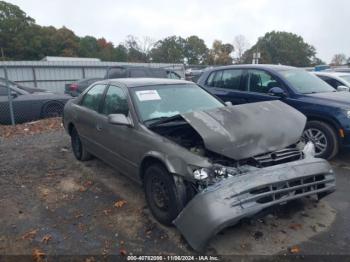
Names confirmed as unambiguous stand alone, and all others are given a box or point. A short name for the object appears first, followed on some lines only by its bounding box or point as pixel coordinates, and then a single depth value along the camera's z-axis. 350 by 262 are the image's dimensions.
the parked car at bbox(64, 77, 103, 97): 14.80
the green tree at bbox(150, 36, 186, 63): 67.44
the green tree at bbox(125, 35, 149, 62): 61.30
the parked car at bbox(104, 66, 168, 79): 12.66
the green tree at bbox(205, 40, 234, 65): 65.94
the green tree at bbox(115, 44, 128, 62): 59.97
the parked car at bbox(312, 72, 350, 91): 8.44
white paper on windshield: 4.04
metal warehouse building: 17.94
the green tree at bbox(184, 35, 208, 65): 74.94
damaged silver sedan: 2.73
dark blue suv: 5.25
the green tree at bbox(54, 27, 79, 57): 52.62
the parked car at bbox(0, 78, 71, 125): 9.03
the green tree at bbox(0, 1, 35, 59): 48.03
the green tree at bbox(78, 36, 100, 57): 56.89
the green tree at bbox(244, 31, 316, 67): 73.75
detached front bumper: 2.63
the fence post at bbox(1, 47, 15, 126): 8.26
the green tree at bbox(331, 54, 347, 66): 87.72
